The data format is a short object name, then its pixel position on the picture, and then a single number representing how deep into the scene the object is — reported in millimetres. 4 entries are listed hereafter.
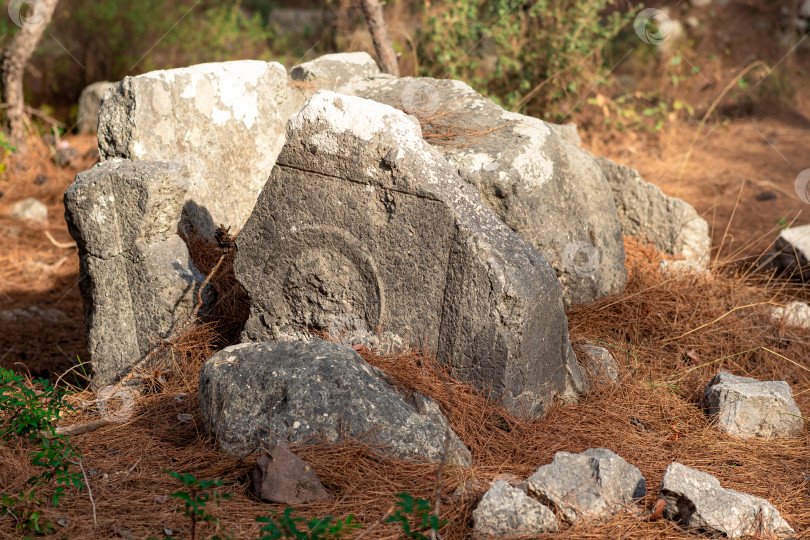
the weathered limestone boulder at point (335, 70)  4531
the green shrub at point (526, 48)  6582
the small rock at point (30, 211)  6320
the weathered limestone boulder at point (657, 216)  4727
